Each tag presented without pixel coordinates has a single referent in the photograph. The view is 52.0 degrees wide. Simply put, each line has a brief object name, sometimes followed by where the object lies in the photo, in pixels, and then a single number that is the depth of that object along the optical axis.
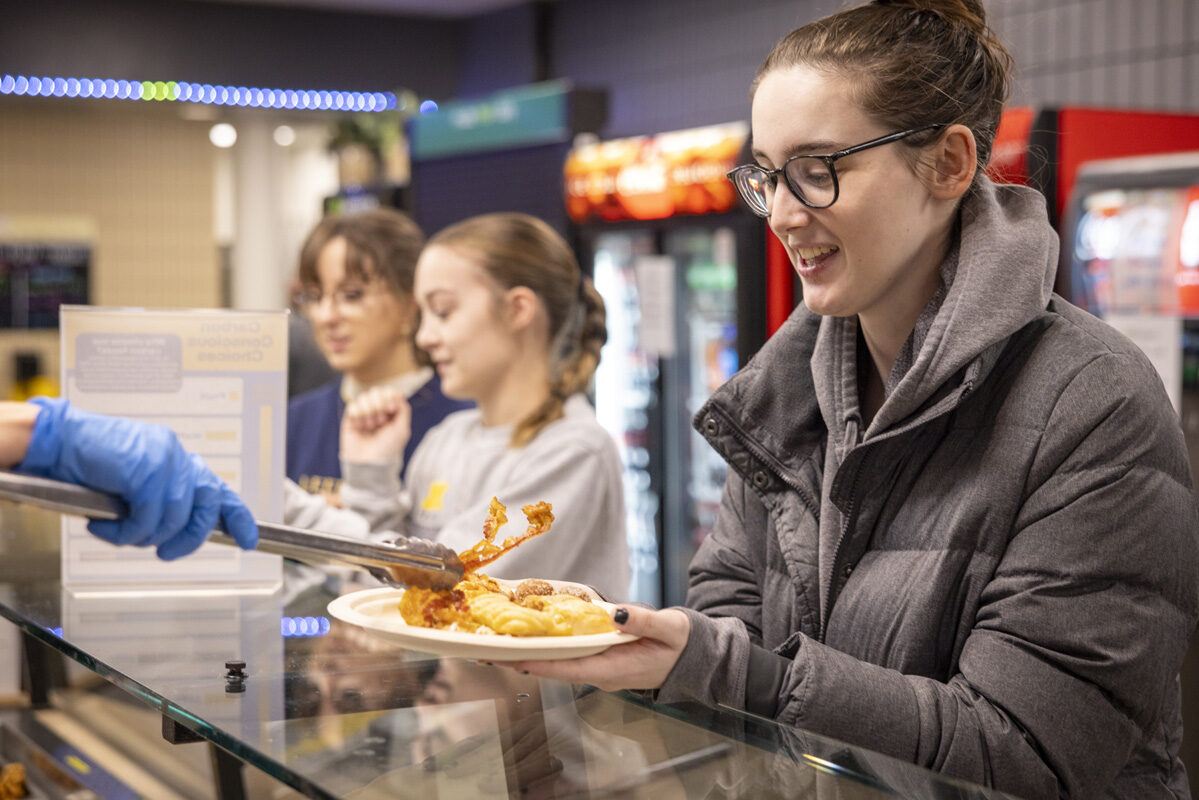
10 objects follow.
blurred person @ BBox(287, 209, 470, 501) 3.25
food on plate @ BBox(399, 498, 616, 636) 1.26
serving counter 1.18
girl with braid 2.48
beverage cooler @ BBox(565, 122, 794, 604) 5.08
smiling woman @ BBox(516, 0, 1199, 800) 1.32
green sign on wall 5.84
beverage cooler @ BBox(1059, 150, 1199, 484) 3.28
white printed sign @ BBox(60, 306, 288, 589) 2.08
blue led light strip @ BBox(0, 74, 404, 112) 8.08
